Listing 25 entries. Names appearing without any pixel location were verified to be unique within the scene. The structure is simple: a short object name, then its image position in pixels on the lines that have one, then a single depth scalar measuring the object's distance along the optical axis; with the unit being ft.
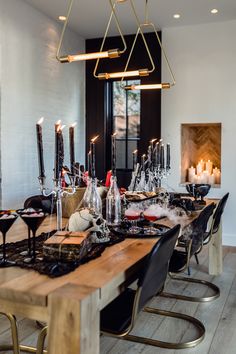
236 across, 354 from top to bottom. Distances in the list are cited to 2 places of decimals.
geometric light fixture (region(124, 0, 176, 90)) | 12.88
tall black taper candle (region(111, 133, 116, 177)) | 7.71
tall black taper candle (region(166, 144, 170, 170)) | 12.36
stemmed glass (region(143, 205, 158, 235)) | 8.24
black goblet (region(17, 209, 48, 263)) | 5.39
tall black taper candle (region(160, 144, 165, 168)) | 11.68
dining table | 3.99
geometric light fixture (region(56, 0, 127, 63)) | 8.48
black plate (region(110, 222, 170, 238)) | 6.91
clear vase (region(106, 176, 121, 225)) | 7.97
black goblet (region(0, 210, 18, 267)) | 5.17
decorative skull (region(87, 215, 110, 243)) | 6.46
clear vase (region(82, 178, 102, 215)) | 7.52
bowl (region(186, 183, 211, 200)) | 12.11
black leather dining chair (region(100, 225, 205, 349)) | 5.43
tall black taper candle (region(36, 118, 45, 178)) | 6.05
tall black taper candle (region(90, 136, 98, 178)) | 7.20
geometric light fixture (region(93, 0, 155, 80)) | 11.12
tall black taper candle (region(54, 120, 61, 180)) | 6.10
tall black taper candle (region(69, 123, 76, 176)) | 7.52
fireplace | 18.60
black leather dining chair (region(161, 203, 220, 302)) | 8.66
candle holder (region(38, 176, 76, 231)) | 6.21
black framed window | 19.69
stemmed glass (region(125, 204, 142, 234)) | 8.06
